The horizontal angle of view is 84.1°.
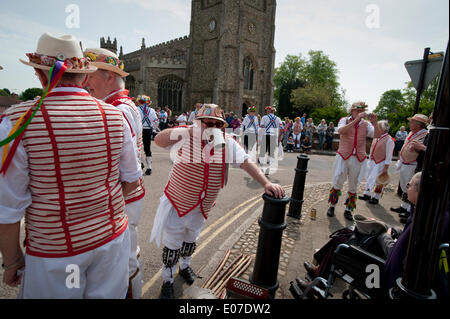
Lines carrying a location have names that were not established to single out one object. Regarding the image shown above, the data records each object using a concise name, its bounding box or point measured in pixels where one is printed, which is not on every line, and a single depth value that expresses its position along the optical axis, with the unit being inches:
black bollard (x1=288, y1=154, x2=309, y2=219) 186.1
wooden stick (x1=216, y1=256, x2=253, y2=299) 102.7
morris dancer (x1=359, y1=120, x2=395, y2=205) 243.8
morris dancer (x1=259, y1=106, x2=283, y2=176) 353.1
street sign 152.5
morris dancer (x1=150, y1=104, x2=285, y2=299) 95.4
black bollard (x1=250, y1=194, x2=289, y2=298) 81.8
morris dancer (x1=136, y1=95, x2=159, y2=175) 295.6
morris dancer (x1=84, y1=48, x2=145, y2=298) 86.8
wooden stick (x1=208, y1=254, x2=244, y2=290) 108.9
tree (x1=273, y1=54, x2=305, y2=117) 2020.2
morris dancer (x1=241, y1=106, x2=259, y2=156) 428.1
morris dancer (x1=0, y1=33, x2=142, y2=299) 48.8
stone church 1116.5
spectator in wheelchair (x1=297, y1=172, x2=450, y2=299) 74.7
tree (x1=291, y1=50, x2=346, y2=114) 1466.5
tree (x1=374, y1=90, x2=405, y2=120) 2731.3
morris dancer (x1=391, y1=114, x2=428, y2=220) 202.5
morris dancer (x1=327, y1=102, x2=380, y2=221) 191.9
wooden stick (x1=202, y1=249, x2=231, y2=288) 109.7
